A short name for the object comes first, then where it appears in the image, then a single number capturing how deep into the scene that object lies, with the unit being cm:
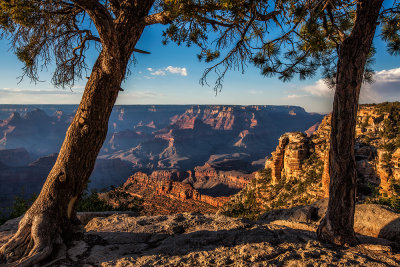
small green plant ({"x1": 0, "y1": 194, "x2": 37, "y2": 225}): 744
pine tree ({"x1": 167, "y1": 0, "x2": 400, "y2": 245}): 334
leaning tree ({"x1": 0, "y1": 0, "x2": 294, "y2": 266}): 295
